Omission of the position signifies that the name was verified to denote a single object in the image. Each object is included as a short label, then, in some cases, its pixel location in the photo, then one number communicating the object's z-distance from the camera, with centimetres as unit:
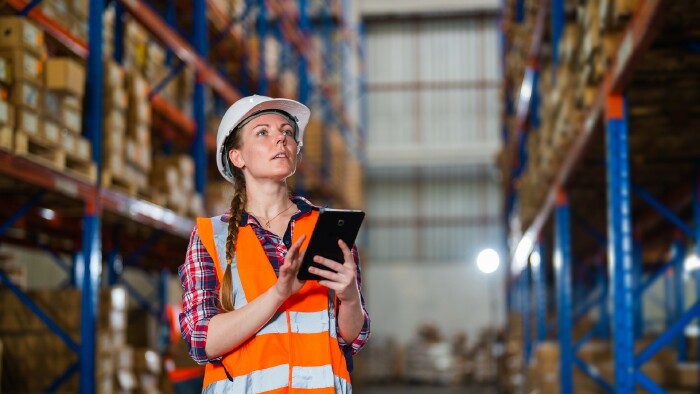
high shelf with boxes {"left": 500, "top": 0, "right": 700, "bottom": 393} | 557
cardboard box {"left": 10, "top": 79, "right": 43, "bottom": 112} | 644
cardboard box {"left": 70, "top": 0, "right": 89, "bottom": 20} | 795
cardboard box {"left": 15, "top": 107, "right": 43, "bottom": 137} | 639
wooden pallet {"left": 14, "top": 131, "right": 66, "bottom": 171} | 629
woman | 229
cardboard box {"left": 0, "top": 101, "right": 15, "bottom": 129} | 615
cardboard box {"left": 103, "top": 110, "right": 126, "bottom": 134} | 794
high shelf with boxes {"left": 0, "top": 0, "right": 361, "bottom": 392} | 662
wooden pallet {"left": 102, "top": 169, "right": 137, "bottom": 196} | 777
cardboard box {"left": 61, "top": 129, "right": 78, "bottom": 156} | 691
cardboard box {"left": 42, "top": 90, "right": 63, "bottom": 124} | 679
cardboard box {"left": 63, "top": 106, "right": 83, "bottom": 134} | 702
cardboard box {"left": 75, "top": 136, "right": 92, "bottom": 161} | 715
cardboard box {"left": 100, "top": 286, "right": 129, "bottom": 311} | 804
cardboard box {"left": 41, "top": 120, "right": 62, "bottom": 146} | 667
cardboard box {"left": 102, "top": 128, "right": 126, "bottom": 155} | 789
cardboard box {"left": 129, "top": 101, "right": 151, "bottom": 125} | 874
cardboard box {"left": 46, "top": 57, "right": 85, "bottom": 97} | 679
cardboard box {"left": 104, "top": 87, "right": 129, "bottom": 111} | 801
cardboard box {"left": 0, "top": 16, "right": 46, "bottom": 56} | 649
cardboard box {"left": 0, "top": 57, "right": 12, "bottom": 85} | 630
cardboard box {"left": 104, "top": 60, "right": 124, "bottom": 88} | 800
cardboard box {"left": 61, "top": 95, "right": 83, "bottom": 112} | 705
